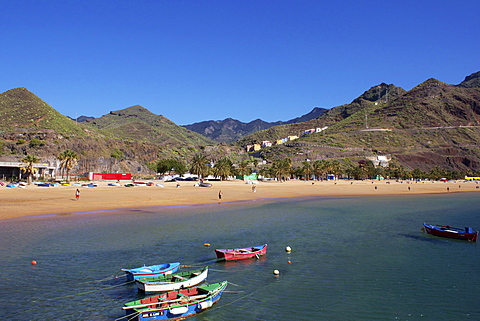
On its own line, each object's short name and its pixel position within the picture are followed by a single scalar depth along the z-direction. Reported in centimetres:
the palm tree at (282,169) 13908
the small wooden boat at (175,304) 1450
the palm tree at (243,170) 15038
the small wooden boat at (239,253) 2419
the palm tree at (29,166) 8888
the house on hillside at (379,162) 19548
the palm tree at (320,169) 15212
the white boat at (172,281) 1778
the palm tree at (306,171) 15325
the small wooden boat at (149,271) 1920
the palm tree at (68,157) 9781
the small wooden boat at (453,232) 3148
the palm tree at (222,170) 12900
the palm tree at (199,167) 12650
